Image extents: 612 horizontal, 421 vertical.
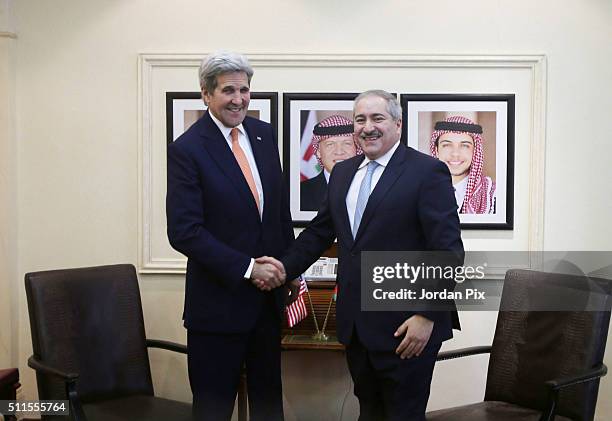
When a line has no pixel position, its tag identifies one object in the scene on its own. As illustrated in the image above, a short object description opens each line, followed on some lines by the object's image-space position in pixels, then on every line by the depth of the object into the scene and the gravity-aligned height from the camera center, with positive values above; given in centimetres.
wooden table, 330 -60
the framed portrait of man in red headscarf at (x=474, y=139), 358 +31
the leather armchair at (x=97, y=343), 287 -69
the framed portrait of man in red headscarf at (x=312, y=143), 361 +28
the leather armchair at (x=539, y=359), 275 -71
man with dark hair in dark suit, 236 -16
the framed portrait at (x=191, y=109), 362 +47
